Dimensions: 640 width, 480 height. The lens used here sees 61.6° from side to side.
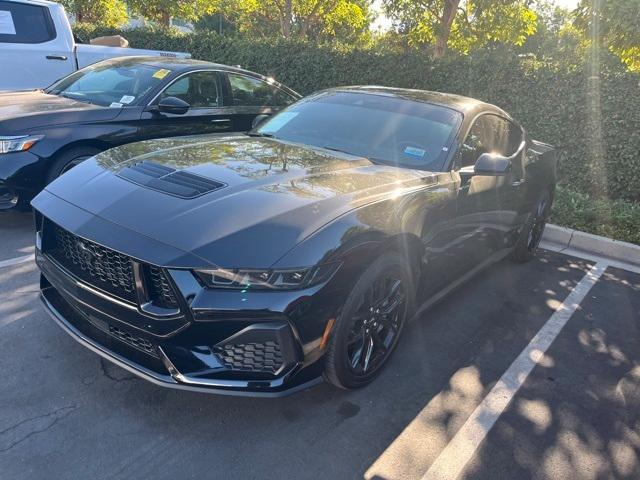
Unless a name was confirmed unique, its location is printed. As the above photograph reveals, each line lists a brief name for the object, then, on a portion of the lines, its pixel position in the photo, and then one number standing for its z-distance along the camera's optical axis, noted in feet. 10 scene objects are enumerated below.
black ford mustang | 7.54
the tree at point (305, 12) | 48.78
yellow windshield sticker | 17.94
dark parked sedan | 14.62
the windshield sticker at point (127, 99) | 17.21
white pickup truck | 23.21
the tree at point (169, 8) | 49.21
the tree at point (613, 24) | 21.39
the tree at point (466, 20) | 29.01
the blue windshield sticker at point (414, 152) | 11.85
